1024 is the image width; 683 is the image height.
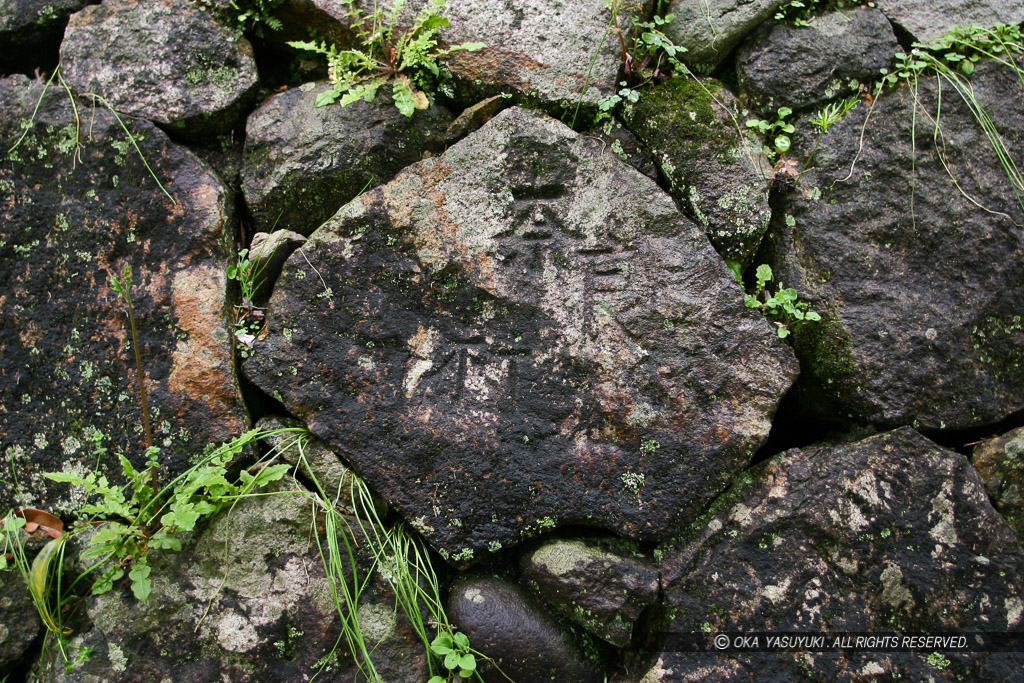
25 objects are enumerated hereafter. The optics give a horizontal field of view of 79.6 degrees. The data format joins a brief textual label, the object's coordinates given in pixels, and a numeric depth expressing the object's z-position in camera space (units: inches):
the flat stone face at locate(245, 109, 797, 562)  66.4
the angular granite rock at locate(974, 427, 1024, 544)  67.6
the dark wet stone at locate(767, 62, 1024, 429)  67.9
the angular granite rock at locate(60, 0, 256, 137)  73.4
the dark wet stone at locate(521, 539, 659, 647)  64.1
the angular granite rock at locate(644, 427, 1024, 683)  61.5
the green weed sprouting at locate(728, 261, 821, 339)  69.7
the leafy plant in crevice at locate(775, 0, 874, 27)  76.5
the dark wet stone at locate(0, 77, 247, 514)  67.2
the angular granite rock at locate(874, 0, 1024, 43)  76.5
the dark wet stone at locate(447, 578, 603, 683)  65.1
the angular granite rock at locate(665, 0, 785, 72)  76.5
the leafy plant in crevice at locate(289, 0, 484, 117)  73.2
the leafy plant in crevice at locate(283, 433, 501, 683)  64.4
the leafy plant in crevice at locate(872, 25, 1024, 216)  72.6
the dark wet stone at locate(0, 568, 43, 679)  65.7
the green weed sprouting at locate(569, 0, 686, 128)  76.2
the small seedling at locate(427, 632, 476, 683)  63.7
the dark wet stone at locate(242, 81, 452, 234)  74.0
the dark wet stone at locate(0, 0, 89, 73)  75.5
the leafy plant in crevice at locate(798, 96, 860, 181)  73.2
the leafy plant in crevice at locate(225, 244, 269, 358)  71.8
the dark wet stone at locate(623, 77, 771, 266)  71.8
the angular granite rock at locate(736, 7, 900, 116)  75.1
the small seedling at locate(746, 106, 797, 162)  73.8
